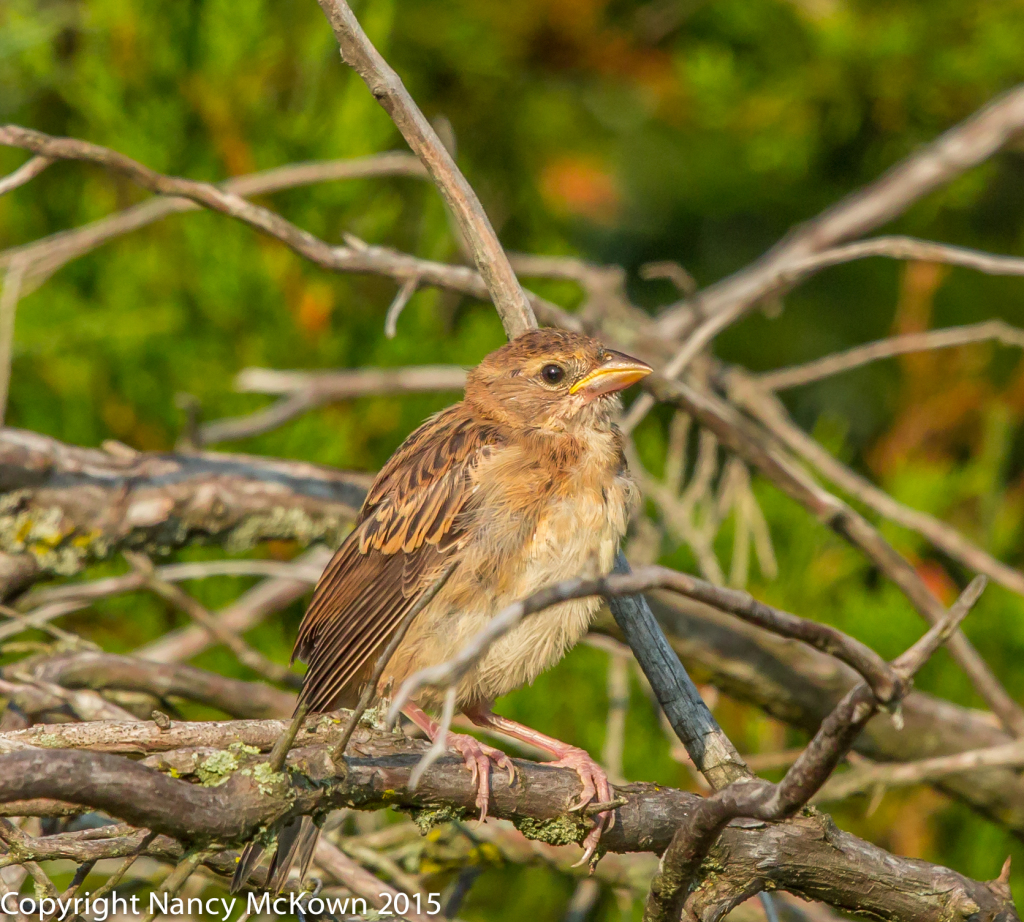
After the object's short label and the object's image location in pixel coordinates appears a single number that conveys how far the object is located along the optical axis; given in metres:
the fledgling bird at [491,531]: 5.67
